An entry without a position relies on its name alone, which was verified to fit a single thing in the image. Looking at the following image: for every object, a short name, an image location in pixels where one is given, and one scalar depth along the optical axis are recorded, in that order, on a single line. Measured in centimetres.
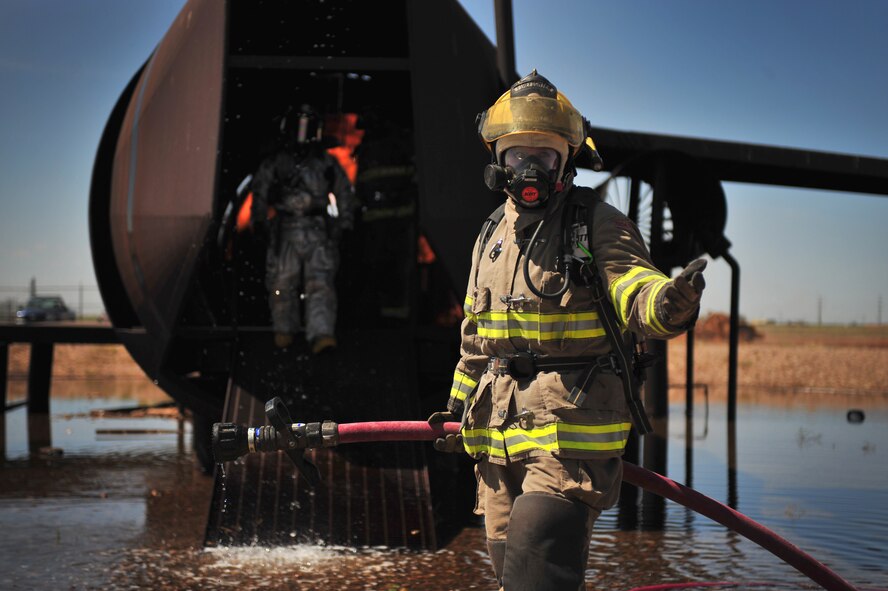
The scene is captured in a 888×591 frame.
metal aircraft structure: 782
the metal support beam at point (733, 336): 1361
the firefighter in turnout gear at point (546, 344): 352
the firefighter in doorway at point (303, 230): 867
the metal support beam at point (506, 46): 878
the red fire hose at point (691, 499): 400
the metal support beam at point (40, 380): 1889
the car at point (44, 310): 4248
